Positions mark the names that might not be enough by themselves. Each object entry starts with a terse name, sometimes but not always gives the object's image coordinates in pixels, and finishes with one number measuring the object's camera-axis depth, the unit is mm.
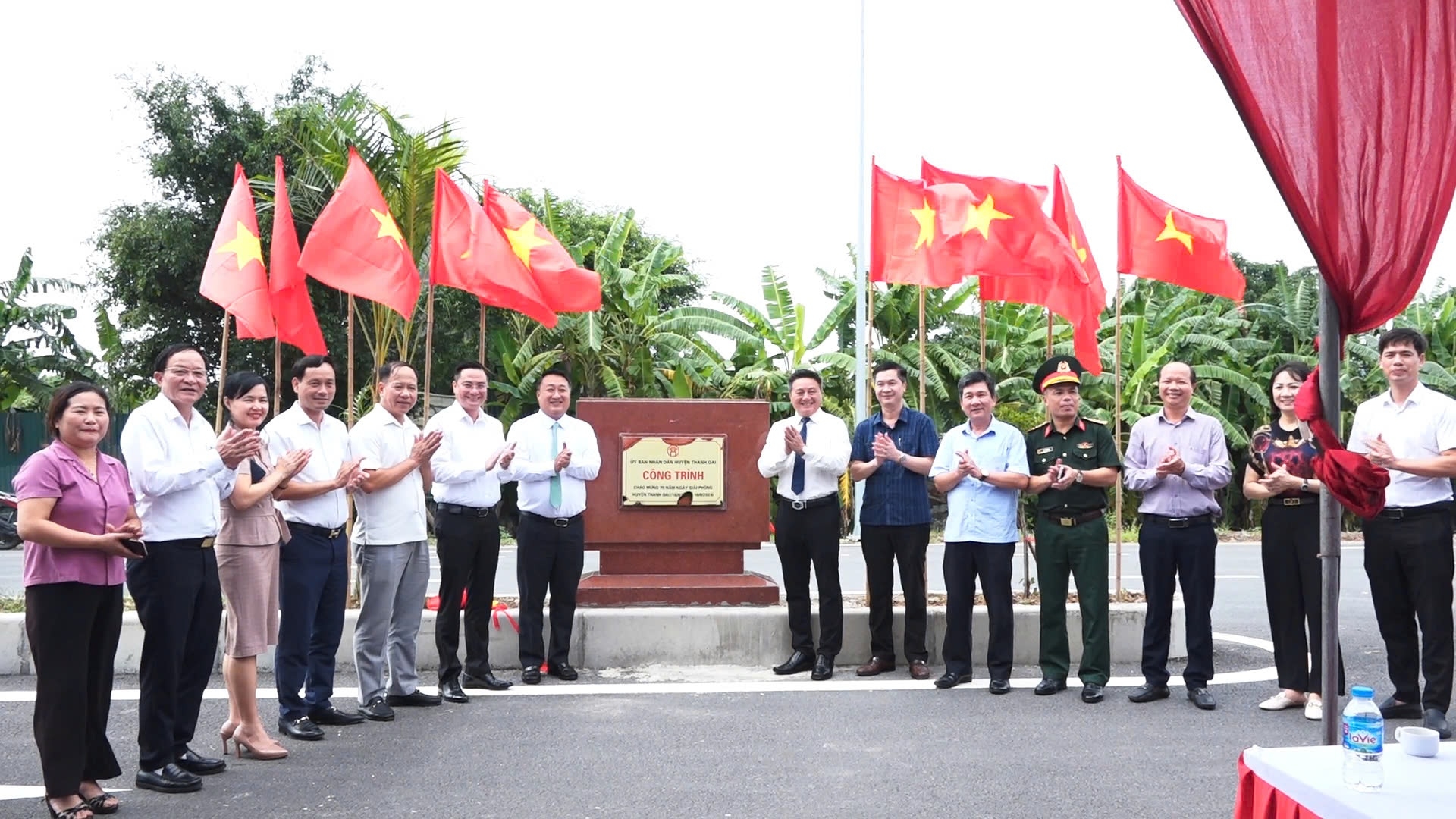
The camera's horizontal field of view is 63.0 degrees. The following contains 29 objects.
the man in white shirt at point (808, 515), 6711
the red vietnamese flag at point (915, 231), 7496
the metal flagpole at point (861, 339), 13422
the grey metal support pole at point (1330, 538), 2684
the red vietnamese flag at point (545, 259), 7914
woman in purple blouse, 4012
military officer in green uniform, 6188
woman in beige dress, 4848
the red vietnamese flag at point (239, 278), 6879
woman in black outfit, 5668
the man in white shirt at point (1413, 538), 5324
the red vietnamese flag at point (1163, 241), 7633
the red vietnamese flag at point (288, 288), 7086
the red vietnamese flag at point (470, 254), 7547
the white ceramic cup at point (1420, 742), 2787
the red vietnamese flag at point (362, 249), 7008
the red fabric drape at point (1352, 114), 2527
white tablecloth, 2340
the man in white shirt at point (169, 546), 4469
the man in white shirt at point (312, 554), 5277
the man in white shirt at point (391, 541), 5730
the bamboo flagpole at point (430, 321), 7604
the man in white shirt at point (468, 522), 6180
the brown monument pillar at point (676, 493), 7371
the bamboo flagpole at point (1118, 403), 7523
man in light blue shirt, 6312
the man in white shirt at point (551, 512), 6543
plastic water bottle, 2480
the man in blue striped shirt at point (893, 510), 6668
